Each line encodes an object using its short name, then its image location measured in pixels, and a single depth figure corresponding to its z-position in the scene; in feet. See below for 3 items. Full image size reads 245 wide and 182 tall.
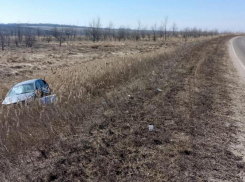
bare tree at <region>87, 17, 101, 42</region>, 242.91
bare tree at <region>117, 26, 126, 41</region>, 246.70
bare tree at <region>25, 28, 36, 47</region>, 159.64
